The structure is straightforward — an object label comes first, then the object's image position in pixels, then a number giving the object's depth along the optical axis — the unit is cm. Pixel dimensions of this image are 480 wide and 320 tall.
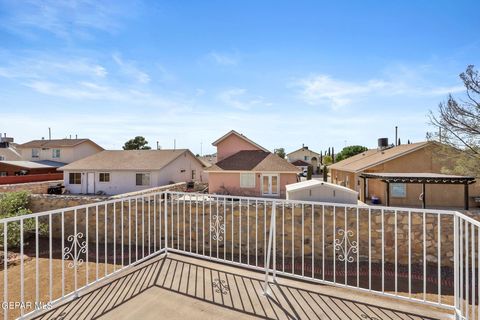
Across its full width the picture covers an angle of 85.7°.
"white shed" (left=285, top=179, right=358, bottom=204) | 976
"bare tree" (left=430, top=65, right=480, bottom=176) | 1264
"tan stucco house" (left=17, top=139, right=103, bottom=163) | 2621
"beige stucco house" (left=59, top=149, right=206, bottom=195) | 1878
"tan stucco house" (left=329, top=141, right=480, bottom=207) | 1412
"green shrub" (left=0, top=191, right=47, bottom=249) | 782
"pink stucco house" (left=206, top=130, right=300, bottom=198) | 1580
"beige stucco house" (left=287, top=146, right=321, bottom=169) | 5011
